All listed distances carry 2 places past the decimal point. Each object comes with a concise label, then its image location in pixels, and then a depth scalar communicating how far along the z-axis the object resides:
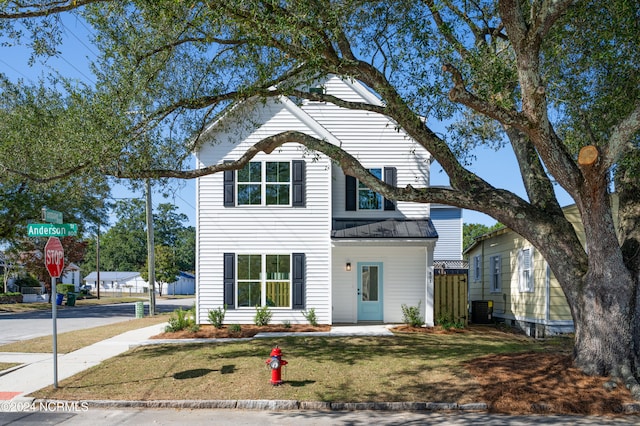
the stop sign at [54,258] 9.55
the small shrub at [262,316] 17.14
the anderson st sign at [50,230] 9.65
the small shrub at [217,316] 16.88
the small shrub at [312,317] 17.11
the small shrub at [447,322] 16.86
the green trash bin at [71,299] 39.47
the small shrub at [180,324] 16.45
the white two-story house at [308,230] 17.45
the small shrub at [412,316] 17.16
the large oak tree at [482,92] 8.82
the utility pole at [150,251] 23.75
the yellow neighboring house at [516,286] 15.80
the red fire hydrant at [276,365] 9.34
